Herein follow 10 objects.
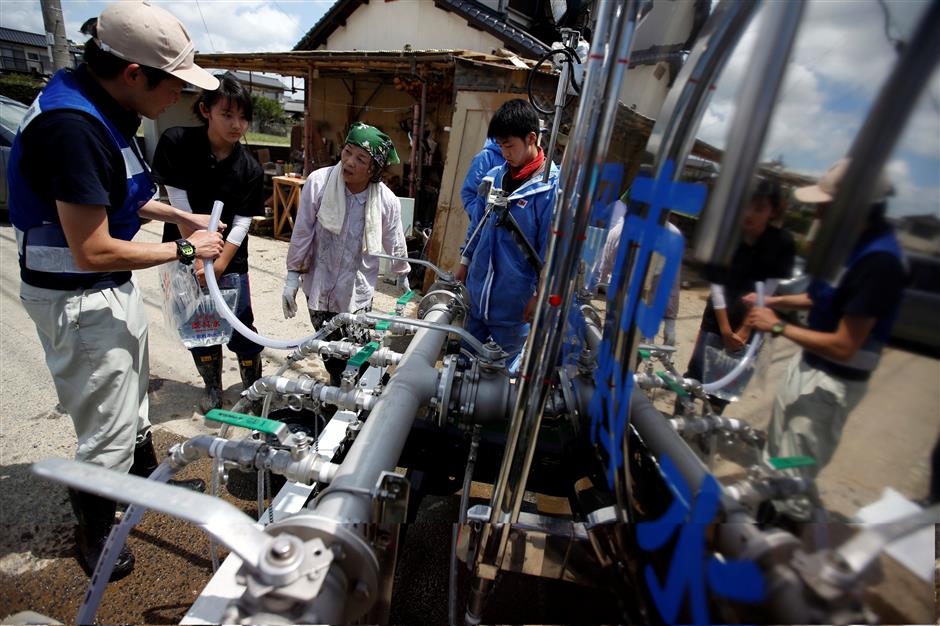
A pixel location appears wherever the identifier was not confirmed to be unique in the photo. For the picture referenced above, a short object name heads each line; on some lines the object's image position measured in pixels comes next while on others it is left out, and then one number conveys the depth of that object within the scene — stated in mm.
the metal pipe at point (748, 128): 695
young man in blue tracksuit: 2631
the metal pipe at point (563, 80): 1973
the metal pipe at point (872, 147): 542
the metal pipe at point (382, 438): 1023
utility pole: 7176
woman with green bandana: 3033
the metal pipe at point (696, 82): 795
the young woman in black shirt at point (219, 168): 2861
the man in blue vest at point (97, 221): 1645
